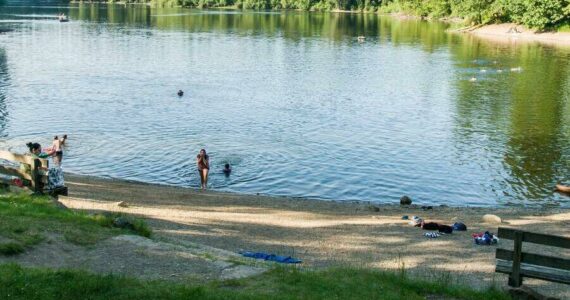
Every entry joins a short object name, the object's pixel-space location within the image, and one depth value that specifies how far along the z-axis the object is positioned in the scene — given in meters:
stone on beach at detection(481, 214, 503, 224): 25.34
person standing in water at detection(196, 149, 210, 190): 31.23
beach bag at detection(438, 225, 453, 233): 22.62
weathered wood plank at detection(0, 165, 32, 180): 20.61
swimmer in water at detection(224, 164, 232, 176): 33.72
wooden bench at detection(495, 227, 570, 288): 13.11
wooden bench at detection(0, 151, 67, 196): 20.45
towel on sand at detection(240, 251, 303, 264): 17.34
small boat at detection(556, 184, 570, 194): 31.48
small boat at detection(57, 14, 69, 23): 145.56
